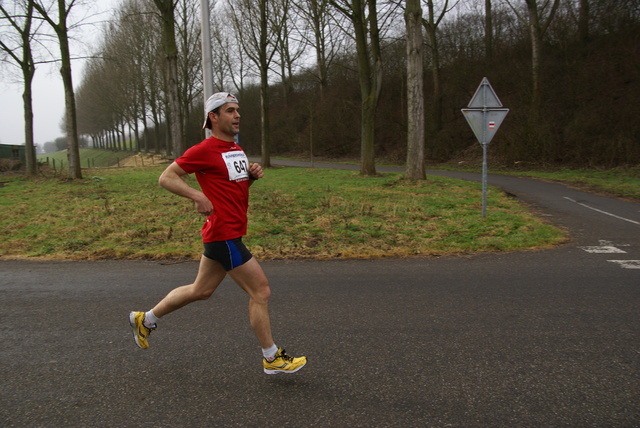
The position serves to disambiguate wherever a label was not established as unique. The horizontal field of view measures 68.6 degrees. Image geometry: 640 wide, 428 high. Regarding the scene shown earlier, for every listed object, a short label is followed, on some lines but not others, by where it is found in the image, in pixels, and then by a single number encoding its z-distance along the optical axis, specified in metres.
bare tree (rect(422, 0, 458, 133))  29.80
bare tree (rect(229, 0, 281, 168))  26.20
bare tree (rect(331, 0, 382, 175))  19.53
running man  3.23
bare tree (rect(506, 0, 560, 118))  24.59
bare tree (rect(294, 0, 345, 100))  29.31
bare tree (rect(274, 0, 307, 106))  27.38
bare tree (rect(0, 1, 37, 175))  22.27
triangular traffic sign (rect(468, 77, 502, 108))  9.84
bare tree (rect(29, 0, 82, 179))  19.00
